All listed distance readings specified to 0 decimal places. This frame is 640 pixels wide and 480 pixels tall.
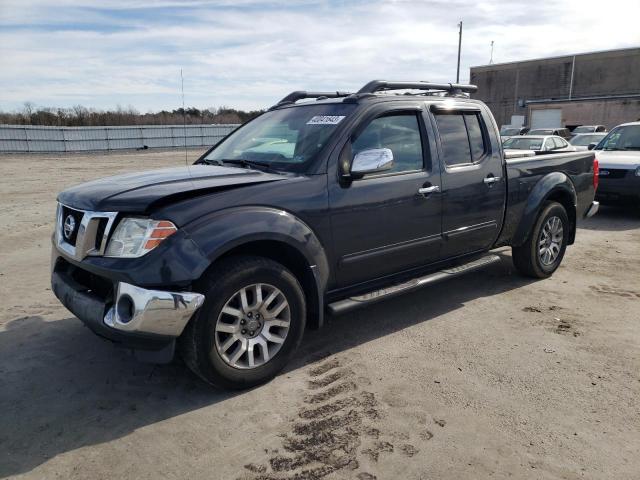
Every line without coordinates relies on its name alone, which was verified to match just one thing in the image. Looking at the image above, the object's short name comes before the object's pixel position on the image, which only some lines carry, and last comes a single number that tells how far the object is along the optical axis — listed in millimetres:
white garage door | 41219
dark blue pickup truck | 2930
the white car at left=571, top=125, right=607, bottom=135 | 27548
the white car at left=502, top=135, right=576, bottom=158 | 14258
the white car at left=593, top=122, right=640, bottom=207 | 9023
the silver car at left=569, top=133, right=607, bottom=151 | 17500
